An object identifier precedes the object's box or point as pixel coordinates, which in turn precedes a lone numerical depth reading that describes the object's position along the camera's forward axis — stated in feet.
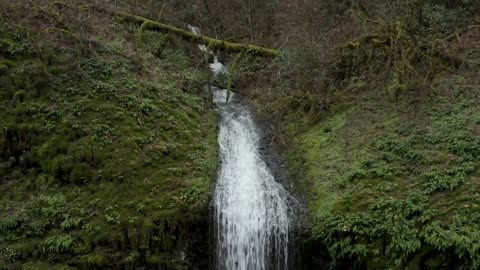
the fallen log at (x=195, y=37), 58.65
